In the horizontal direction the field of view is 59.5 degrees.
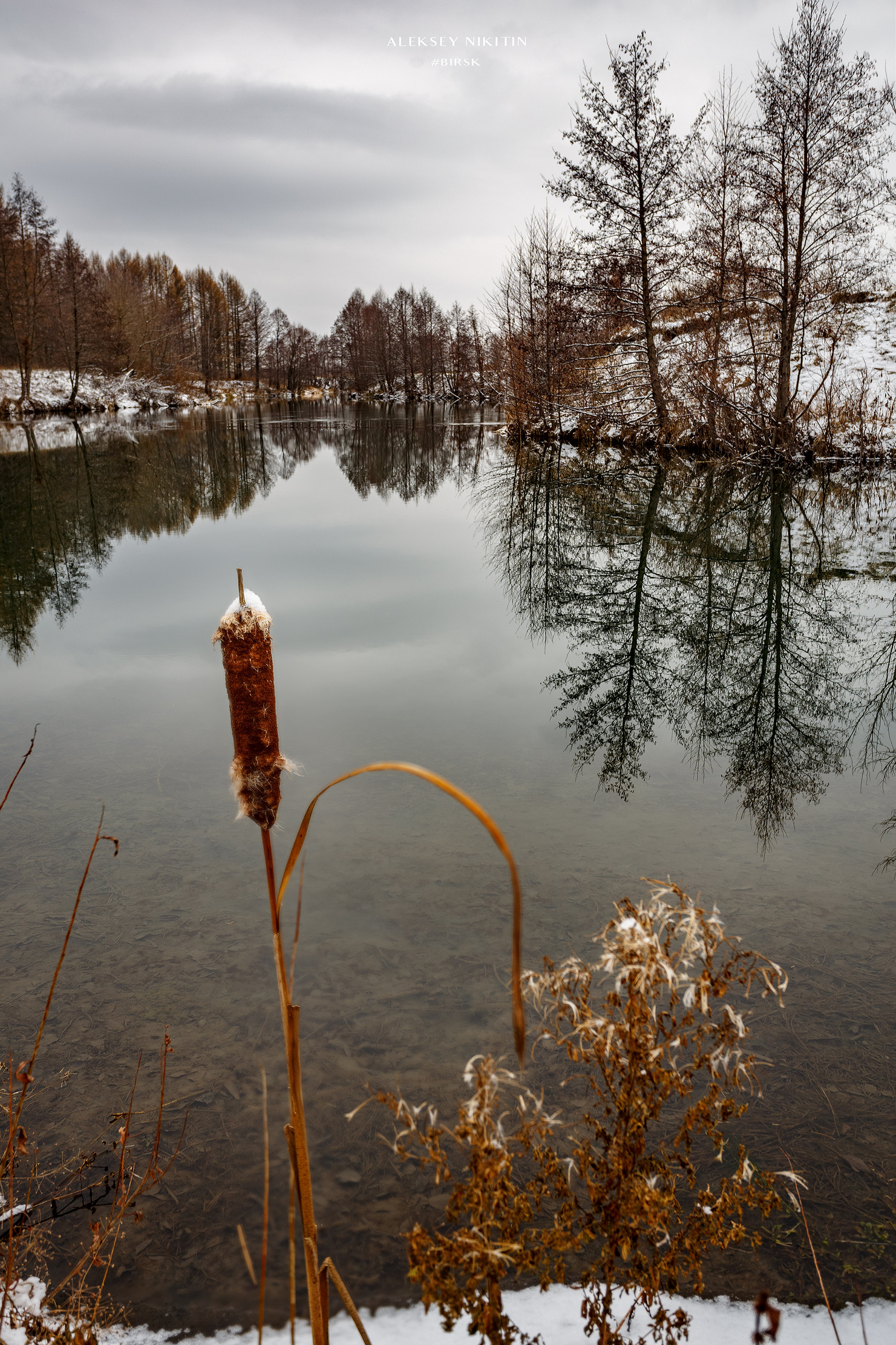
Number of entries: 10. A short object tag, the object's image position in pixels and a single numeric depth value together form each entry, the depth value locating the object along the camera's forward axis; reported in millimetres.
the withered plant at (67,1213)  1698
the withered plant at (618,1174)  1333
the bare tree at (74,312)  41469
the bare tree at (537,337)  22953
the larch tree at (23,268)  36375
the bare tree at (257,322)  84000
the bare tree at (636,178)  20047
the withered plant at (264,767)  987
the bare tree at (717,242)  19625
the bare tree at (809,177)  16484
